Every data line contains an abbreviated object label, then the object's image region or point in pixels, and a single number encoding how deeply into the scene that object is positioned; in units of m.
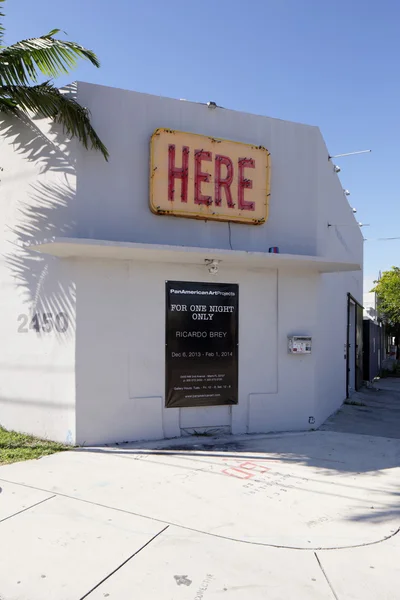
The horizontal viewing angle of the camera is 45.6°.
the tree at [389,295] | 25.77
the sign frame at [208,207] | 7.72
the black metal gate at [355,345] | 13.73
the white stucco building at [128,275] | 7.39
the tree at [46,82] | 7.03
